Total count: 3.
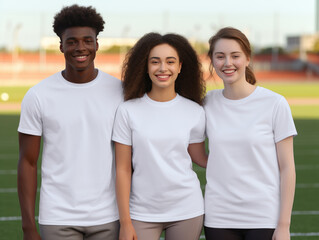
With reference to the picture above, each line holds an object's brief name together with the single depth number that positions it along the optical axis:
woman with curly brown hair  3.18
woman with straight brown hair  3.18
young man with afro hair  3.16
